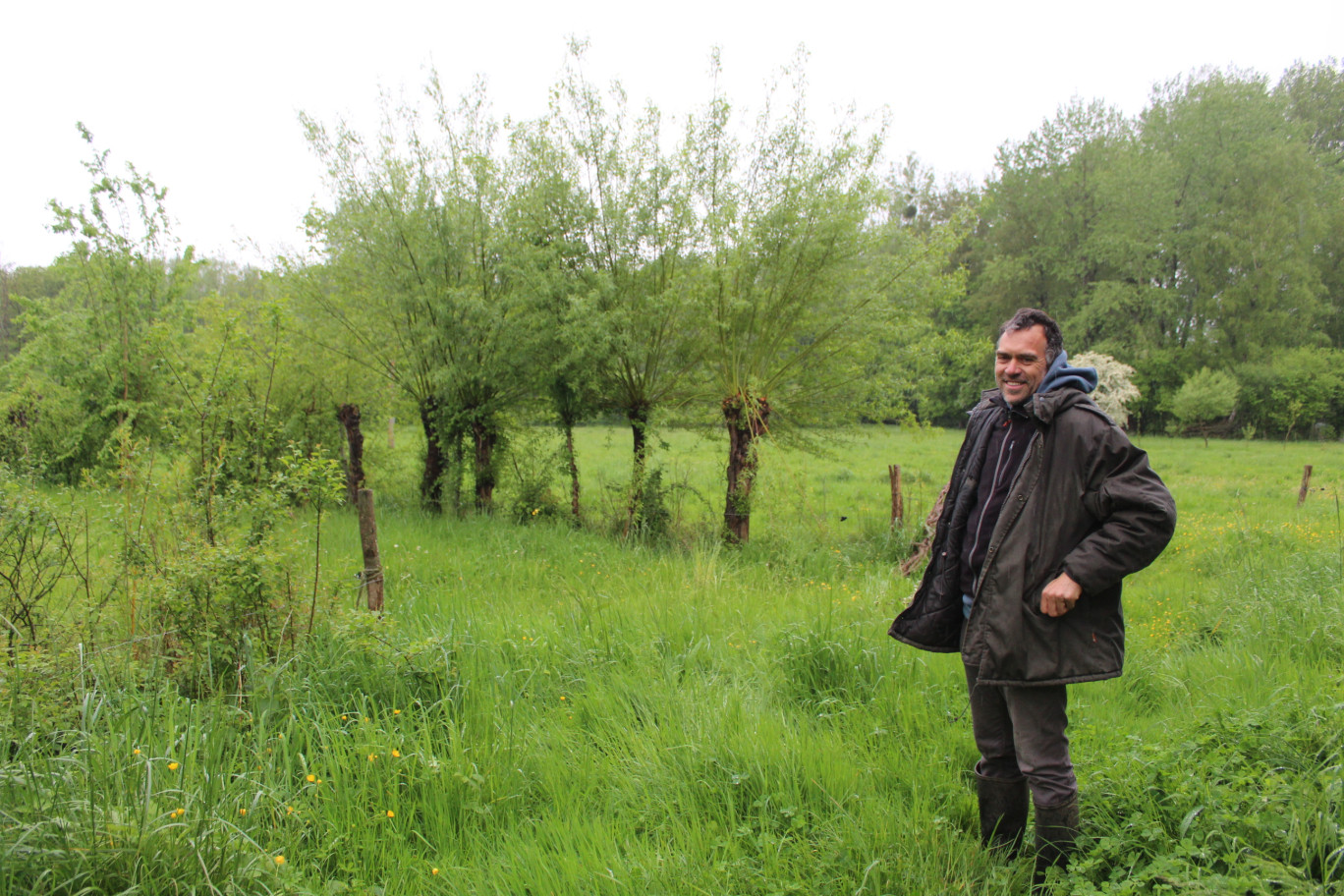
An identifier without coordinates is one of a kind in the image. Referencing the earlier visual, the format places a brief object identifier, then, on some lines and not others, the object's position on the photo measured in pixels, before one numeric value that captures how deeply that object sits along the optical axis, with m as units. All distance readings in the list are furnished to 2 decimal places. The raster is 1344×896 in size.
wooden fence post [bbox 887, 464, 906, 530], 10.72
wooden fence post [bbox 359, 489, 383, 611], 5.45
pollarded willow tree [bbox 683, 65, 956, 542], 9.63
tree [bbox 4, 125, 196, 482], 10.12
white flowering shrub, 30.09
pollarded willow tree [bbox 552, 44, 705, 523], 10.37
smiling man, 2.35
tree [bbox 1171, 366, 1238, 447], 31.33
